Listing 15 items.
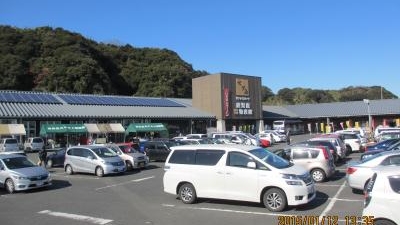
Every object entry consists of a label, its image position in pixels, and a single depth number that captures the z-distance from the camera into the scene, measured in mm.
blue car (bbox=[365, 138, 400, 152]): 23156
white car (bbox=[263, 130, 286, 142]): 48478
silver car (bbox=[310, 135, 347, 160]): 23567
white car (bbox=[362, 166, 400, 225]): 7449
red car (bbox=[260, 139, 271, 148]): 42338
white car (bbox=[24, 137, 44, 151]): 38656
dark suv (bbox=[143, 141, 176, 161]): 29031
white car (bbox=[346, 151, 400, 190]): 13242
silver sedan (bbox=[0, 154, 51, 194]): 17297
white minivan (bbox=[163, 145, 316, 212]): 11680
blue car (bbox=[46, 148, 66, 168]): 28172
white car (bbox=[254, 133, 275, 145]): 45125
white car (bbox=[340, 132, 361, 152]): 30219
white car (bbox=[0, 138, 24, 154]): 34500
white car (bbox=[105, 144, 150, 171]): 24344
